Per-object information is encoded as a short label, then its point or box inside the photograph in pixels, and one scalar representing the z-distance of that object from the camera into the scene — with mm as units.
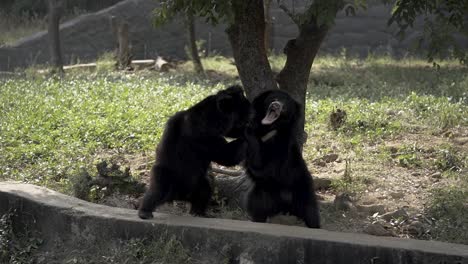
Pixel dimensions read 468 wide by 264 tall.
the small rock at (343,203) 13573
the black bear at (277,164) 12312
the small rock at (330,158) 16812
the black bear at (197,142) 12430
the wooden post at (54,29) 33000
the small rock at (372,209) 13664
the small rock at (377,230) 11930
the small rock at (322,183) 15258
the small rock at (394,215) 13227
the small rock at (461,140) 17562
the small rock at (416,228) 12742
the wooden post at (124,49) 32125
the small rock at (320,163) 16687
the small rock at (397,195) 14594
